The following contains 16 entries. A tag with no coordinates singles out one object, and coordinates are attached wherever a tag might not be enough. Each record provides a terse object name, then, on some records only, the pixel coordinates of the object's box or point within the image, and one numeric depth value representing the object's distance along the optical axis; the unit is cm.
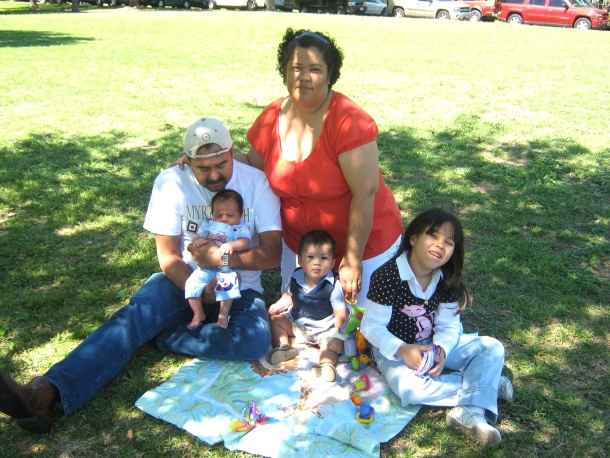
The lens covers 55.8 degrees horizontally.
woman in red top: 317
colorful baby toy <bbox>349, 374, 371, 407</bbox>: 314
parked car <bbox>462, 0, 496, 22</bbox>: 2588
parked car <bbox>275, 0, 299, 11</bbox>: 2933
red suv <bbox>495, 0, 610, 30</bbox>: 2272
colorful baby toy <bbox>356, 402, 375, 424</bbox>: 294
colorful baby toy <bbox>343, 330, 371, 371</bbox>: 338
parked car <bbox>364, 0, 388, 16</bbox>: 2850
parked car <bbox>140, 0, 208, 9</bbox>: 3128
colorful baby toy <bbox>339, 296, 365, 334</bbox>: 345
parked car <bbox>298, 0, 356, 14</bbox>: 2838
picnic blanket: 281
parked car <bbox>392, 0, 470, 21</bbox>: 2630
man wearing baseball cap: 316
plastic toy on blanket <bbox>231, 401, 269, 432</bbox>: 288
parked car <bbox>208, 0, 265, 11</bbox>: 3106
